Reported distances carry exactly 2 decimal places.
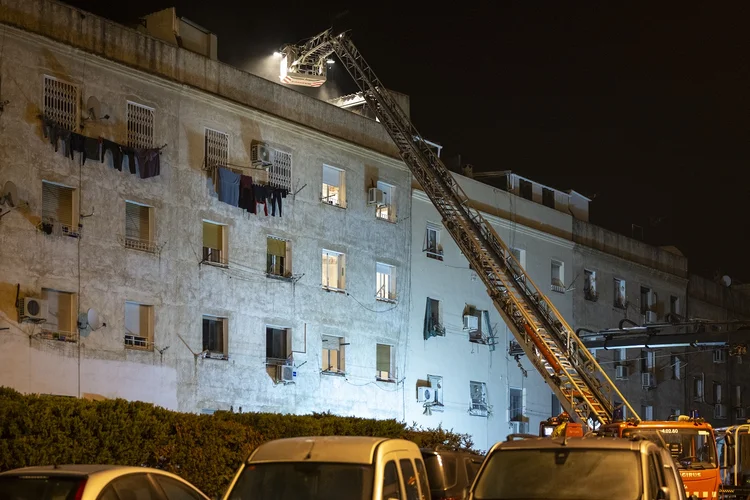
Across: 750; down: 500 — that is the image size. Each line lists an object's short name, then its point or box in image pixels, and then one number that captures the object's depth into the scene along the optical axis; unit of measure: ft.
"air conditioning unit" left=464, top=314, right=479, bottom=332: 130.21
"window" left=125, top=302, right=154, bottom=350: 91.61
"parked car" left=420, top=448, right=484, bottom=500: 53.42
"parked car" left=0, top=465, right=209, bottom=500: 32.09
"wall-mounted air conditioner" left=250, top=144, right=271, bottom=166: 103.24
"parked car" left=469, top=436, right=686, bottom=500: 36.19
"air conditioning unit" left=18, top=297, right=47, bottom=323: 82.28
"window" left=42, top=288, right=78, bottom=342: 85.20
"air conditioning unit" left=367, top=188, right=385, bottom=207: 116.37
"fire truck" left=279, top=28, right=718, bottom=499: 91.66
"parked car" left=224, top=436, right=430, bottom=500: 36.65
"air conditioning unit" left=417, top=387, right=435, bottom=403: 121.08
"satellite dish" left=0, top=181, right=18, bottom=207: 82.43
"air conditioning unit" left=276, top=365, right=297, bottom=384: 103.91
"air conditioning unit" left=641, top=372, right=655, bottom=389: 165.37
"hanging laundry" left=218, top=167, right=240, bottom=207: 99.60
